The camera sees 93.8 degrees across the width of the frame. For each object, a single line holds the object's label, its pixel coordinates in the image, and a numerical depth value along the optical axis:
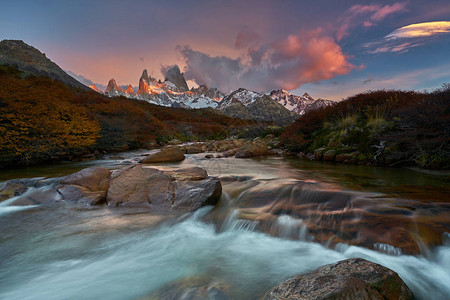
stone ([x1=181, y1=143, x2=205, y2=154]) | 16.20
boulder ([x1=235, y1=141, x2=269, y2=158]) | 12.45
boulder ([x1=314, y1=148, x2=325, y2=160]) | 10.36
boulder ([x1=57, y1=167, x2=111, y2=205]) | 5.13
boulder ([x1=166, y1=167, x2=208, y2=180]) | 5.42
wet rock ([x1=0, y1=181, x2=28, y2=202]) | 5.18
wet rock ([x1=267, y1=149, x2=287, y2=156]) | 13.29
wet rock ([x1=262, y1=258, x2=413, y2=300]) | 1.62
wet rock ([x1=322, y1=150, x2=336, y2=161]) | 9.81
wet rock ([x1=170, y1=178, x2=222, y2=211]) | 4.61
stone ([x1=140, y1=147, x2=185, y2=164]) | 10.75
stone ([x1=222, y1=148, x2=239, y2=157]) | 13.27
